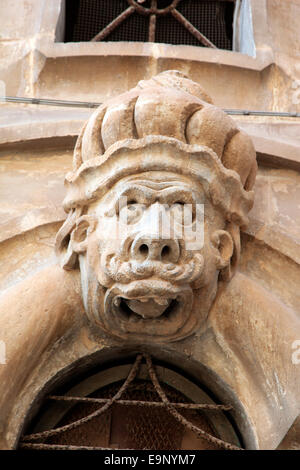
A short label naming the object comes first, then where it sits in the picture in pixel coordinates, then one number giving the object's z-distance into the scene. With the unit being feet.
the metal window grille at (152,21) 16.25
